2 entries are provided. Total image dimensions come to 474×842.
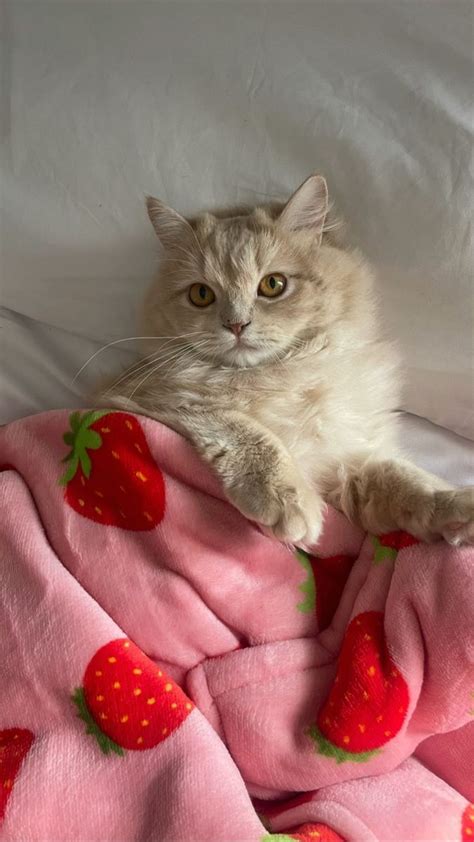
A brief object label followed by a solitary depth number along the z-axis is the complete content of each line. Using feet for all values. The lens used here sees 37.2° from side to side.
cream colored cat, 1.19
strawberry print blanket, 1.04
